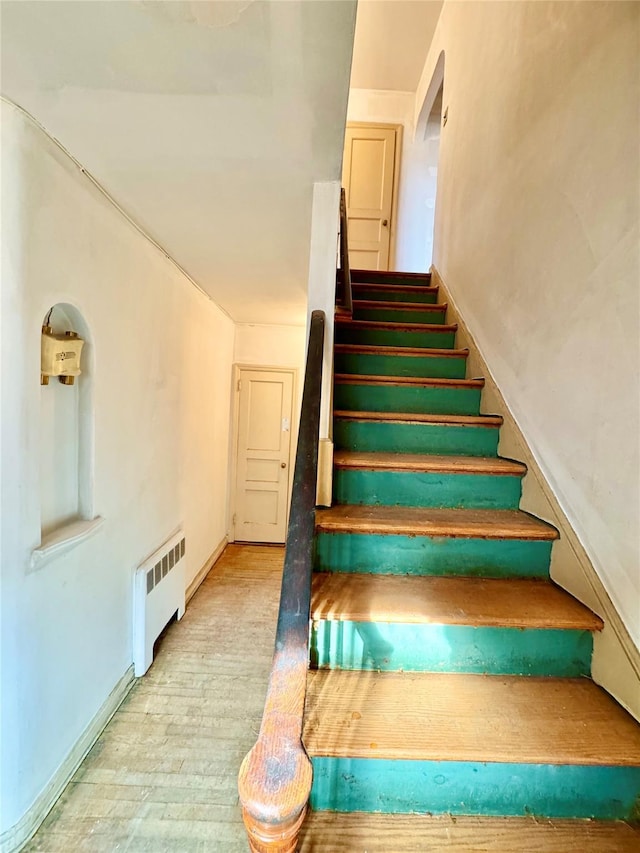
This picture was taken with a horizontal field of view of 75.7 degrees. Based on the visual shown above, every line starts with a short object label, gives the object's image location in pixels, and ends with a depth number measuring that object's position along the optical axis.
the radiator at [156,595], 2.27
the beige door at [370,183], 4.68
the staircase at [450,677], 0.93
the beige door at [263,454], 4.60
